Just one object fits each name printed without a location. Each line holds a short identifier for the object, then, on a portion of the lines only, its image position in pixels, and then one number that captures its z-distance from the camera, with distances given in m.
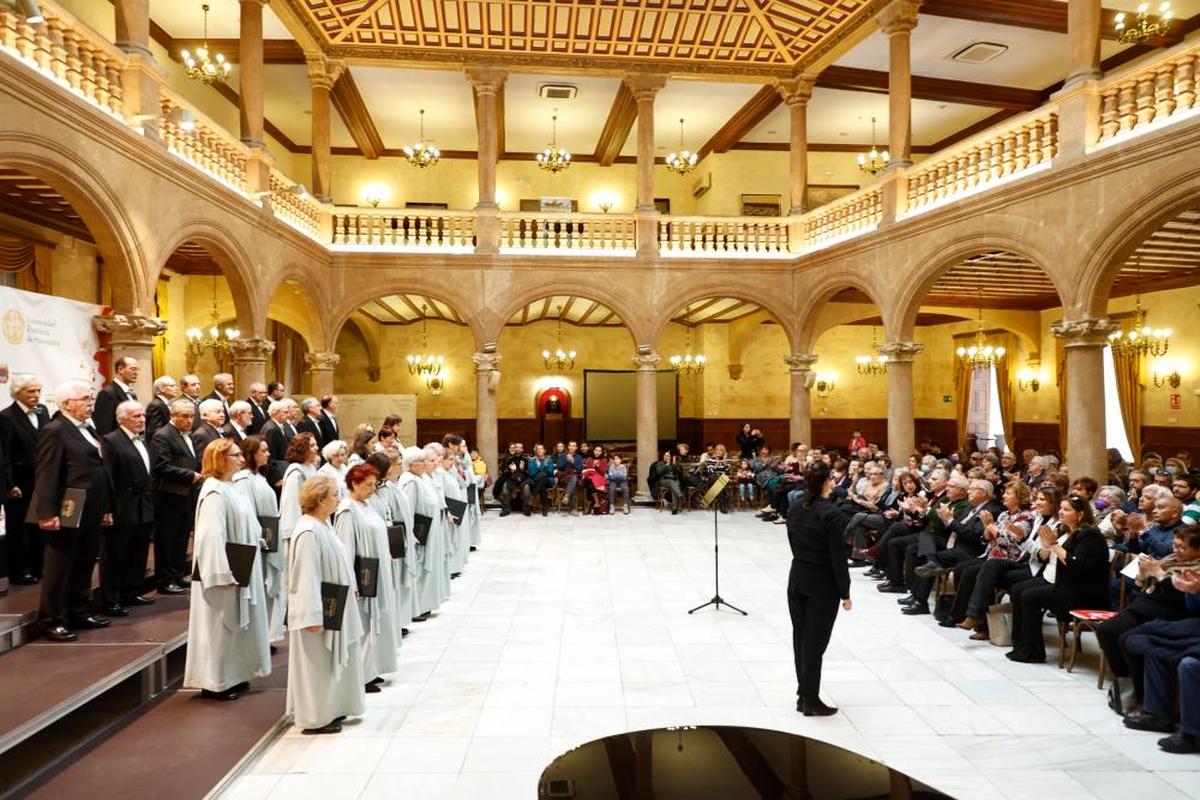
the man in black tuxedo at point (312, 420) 9.09
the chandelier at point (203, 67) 10.25
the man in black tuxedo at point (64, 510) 5.03
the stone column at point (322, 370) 14.47
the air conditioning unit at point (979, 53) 13.54
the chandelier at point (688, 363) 20.27
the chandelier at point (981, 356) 14.62
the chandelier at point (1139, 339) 12.99
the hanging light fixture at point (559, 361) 21.16
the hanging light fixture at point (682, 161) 15.62
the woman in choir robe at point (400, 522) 6.07
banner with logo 7.27
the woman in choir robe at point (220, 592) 4.69
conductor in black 4.84
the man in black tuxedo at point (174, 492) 6.13
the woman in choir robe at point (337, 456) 6.16
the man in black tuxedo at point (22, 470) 5.83
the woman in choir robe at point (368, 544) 4.96
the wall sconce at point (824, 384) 21.38
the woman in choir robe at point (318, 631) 4.39
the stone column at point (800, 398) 15.56
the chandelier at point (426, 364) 20.45
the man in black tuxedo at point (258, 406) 8.34
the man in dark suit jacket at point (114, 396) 6.43
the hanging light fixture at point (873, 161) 15.80
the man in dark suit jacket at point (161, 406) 6.64
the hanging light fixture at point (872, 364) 19.17
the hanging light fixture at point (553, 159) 15.68
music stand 7.44
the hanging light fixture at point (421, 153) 15.69
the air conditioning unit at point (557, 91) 15.77
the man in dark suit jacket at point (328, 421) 9.57
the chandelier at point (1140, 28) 7.05
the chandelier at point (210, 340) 14.34
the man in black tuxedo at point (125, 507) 5.57
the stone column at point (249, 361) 11.27
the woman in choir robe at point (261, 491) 5.39
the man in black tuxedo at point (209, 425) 6.48
